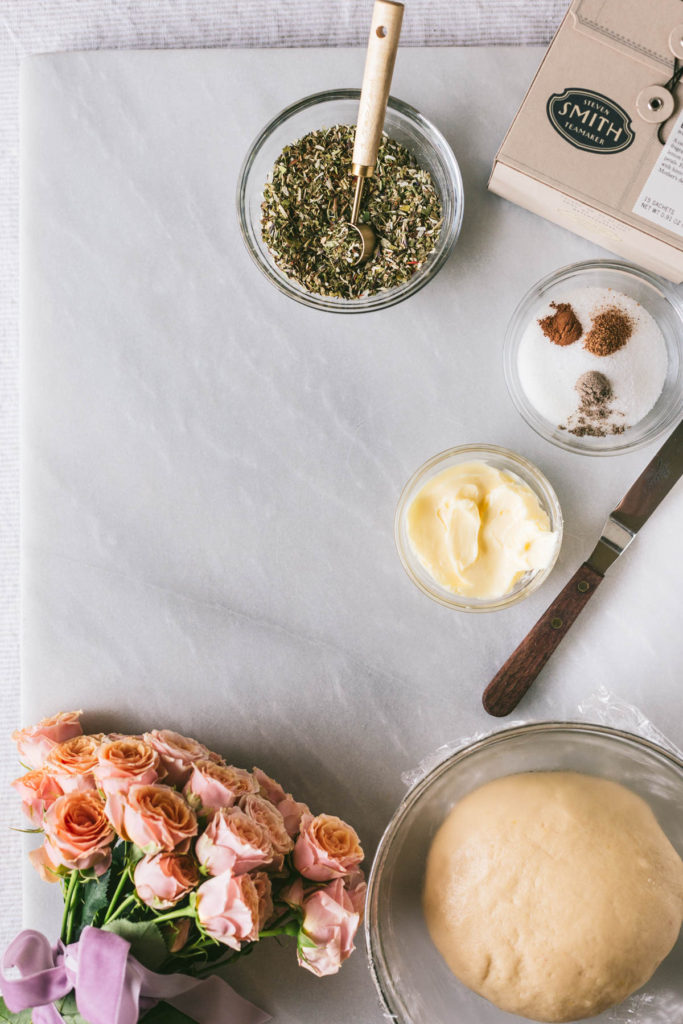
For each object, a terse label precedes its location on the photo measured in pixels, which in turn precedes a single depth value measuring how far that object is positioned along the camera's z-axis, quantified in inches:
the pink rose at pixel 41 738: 34.2
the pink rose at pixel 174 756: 31.4
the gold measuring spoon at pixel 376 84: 29.7
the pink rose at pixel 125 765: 29.1
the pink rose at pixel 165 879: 27.8
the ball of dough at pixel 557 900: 28.2
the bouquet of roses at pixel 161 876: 28.0
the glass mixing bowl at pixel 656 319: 37.4
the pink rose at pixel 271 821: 30.3
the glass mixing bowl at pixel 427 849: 31.5
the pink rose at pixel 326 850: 30.6
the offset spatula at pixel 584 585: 36.7
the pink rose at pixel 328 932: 30.3
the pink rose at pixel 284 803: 33.2
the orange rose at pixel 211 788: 29.7
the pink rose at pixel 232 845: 27.8
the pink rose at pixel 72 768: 31.0
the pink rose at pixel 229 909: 27.2
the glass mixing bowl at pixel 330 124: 36.6
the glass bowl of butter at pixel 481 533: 35.9
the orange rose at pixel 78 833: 29.2
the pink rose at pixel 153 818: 27.6
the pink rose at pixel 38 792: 31.9
